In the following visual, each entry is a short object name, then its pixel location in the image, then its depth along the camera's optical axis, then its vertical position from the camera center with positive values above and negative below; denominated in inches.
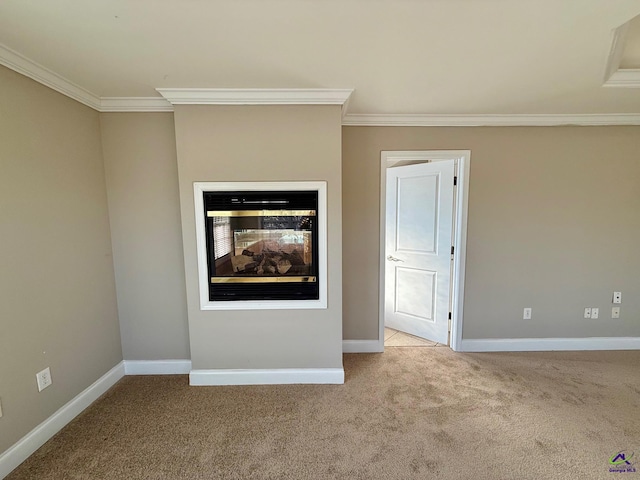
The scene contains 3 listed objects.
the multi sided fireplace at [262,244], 84.0 -8.3
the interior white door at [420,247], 110.9 -13.6
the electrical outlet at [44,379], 67.5 -39.8
